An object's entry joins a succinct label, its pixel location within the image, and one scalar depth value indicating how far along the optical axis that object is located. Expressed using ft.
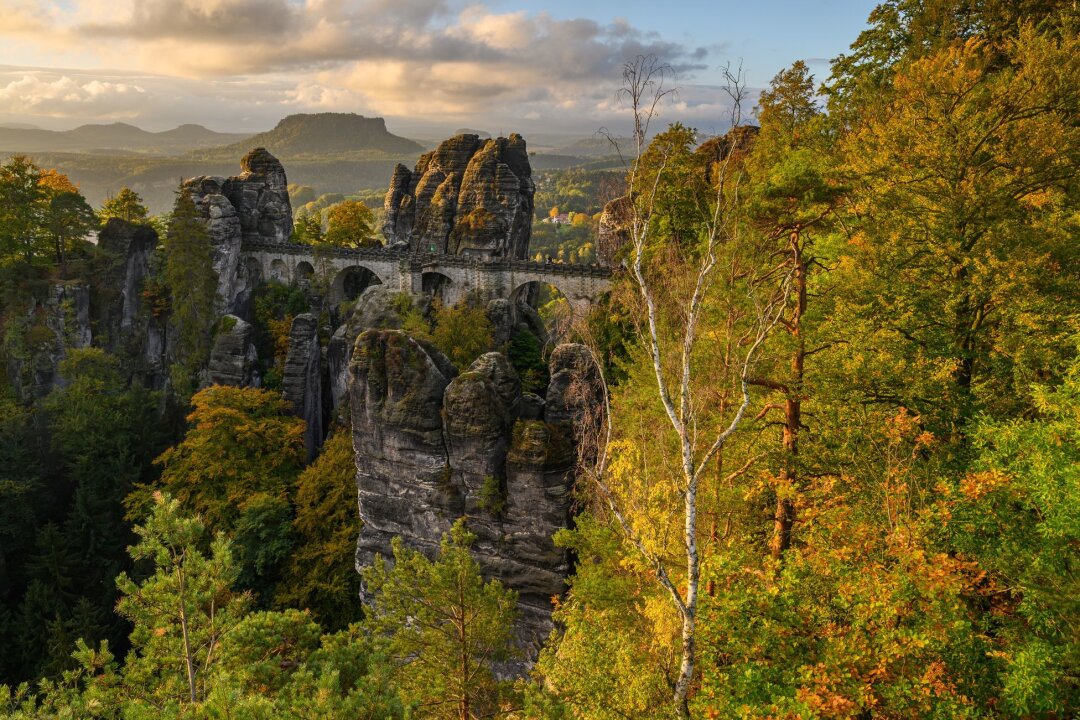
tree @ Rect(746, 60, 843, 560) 35.99
